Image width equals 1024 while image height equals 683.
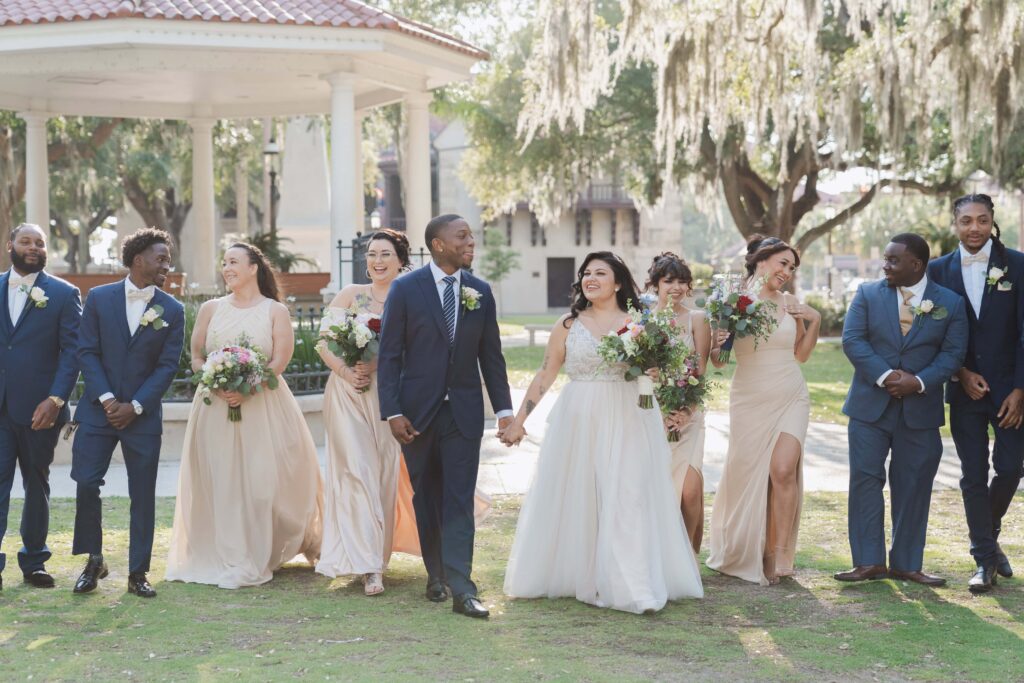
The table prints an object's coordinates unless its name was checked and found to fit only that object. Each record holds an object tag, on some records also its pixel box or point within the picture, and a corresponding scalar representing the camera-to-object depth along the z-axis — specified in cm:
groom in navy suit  705
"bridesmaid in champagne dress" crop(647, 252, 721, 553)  798
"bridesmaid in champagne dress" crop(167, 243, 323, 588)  798
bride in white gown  712
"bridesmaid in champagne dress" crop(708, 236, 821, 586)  789
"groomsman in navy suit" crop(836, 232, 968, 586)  764
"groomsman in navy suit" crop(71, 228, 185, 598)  741
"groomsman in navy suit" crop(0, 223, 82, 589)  758
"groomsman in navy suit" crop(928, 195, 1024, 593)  766
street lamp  2756
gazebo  1694
